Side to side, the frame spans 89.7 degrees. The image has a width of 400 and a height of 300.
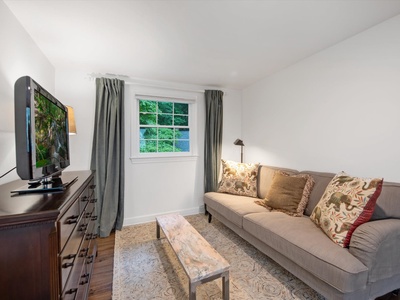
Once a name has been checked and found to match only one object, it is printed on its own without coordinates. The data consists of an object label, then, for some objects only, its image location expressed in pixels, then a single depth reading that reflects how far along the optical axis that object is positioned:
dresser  0.82
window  3.22
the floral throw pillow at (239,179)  2.93
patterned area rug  1.68
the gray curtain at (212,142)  3.53
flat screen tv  0.96
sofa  1.29
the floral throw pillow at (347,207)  1.48
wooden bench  1.38
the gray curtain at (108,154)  2.82
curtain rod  2.87
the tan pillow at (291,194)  2.19
